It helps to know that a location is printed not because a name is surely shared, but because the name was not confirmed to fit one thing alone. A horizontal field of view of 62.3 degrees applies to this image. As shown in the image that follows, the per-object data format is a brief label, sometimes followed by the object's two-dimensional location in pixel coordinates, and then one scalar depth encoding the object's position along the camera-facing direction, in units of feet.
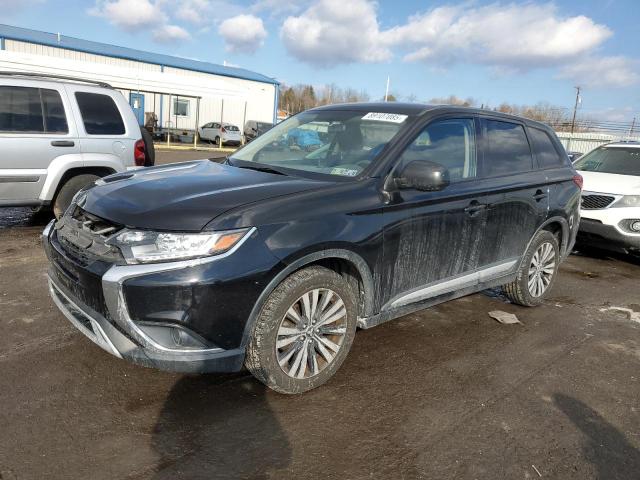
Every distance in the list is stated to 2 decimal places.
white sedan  100.94
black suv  8.99
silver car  20.29
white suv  22.76
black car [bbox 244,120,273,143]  109.19
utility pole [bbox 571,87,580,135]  135.88
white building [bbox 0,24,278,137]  79.21
